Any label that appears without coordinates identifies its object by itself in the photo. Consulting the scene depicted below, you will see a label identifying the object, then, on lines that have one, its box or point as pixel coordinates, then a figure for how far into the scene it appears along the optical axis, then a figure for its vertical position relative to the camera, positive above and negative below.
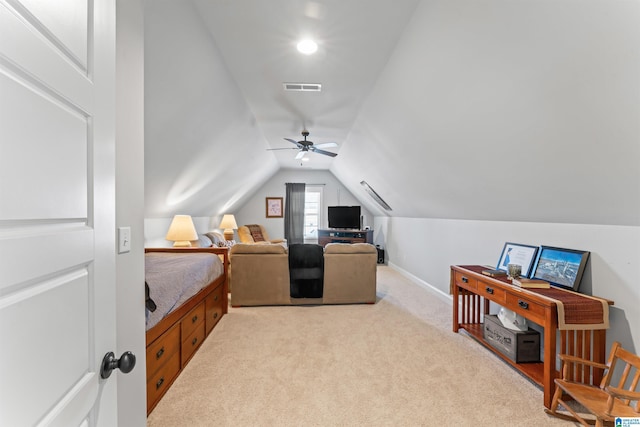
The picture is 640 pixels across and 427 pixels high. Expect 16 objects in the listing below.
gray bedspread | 1.98 -0.56
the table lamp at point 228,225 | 6.71 -0.36
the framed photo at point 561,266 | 2.09 -0.43
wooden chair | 1.47 -1.04
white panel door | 0.48 +0.00
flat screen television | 7.45 -0.18
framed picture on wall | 8.34 +0.07
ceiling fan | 4.49 +1.00
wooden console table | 1.88 -0.82
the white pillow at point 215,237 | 5.56 -0.54
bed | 1.87 -0.79
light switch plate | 1.26 -0.14
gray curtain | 8.21 -0.10
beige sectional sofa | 3.87 -0.88
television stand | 7.22 -0.66
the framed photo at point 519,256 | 2.51 -0.42
